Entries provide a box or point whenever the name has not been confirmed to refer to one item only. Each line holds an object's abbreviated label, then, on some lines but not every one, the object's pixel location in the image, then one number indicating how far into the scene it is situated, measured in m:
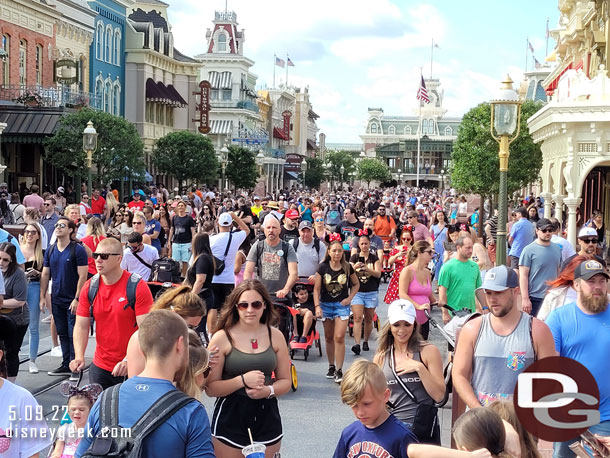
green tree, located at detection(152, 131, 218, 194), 52.91
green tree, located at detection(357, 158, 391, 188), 138.12
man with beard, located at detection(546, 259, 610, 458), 5.86
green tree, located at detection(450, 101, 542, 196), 36.81
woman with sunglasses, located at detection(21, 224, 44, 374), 10.62
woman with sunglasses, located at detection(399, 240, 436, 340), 10.43
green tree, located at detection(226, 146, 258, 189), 65.94
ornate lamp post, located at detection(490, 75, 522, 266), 13.55
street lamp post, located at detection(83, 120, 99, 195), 22.81
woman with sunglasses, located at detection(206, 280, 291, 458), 5.82
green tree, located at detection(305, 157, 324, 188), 109.19
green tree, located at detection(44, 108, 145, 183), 36.00
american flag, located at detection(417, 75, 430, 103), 68.69
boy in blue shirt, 4.76
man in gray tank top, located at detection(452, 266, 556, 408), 5.69
